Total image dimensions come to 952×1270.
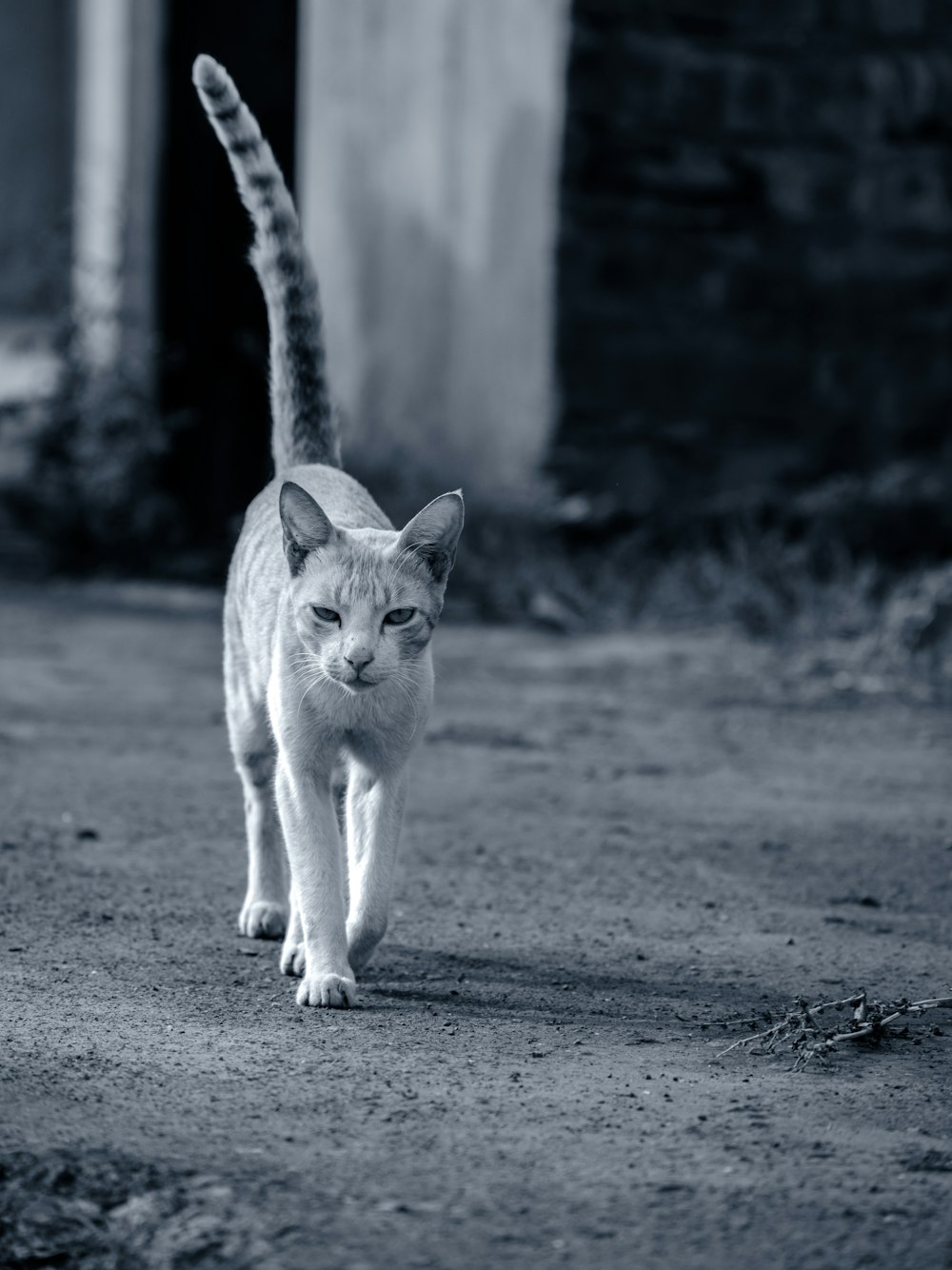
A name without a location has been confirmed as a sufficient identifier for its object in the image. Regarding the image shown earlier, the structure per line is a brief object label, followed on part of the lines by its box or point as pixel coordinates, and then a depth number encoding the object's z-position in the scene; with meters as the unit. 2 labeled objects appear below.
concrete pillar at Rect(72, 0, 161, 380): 18.41
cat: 7.36
